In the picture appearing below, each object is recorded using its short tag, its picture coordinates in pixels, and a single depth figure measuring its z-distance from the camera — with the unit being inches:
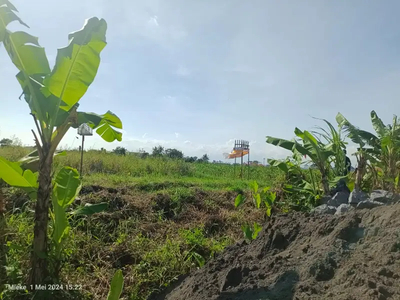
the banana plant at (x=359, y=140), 185.2
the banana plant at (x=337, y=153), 201.8
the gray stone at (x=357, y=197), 156.6
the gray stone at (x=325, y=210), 150.5
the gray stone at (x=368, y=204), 140.3
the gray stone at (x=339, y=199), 172.1
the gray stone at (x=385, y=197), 146.5
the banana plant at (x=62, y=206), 113.5
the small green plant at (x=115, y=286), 94.4
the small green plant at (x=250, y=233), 137.6
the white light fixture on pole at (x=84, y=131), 336.3
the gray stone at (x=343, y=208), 138.1
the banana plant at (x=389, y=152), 186.7
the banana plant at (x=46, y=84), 107.3
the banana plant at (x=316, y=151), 190.7
